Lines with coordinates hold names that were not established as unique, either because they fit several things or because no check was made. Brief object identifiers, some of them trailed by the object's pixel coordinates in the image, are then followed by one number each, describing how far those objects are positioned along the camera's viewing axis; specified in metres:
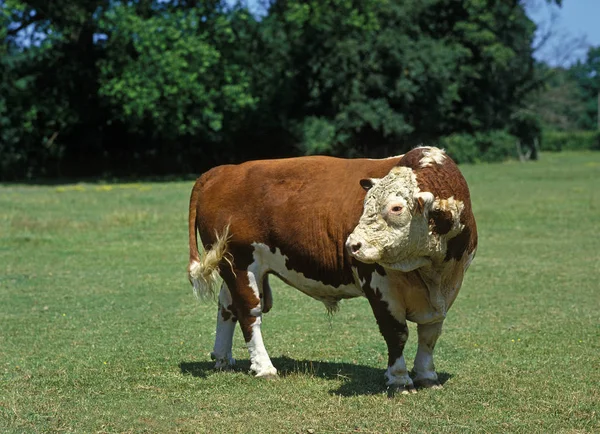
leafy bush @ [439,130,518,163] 55.94
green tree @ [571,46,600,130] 121.38
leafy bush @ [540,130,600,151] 86.31
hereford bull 7.74
